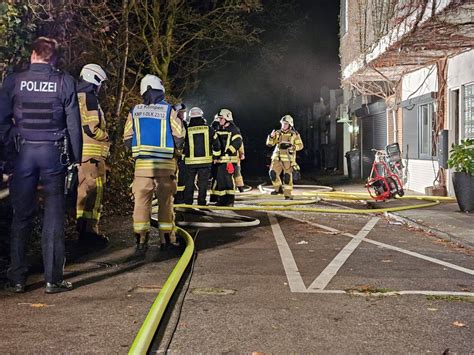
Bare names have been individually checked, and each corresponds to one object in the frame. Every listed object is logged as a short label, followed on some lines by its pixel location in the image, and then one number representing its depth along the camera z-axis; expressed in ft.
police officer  17.54
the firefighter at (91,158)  24.66
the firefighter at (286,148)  48.44
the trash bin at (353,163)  74.59
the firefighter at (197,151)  37.58
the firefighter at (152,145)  23.88
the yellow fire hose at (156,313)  12.36
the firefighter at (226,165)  41.14
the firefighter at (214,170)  41.68
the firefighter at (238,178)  53.34
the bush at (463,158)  36.65
